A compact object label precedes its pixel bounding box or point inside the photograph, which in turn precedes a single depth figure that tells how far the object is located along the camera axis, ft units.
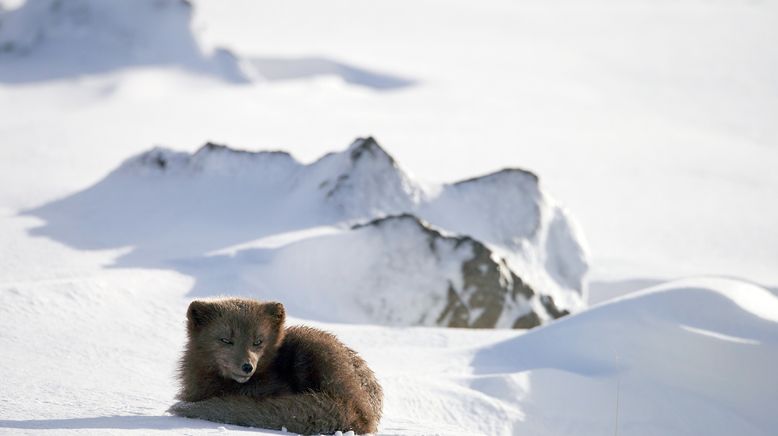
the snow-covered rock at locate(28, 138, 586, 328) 62.03
